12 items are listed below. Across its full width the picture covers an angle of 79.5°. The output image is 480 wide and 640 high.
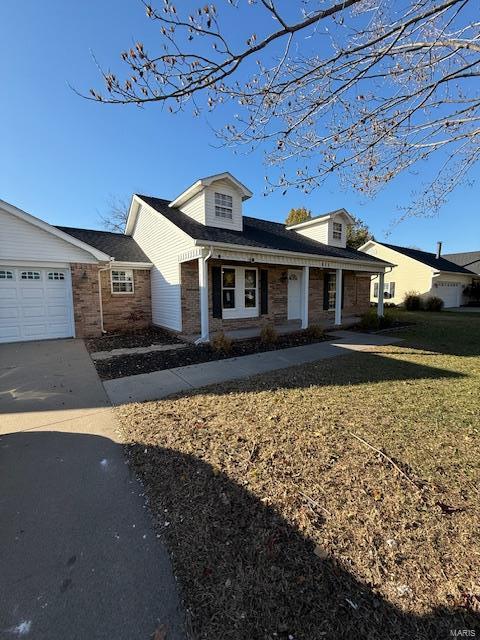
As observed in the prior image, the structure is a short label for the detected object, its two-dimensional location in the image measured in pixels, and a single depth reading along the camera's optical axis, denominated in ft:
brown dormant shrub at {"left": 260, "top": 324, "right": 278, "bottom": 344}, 30.04
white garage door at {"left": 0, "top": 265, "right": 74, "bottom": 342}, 30.22
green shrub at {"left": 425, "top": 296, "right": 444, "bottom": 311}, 72.69
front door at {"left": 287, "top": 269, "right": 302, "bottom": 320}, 43.57
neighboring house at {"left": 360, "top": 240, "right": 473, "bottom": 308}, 78.23
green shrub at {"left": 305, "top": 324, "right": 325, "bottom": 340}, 33.01
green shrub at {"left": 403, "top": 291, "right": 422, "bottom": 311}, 75.25
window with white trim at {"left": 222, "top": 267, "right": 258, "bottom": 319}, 36.65
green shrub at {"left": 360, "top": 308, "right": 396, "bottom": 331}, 40.78
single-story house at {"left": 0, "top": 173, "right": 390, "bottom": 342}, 30.48
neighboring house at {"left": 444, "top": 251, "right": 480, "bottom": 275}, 100.55
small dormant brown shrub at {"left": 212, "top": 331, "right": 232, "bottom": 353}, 25.90
